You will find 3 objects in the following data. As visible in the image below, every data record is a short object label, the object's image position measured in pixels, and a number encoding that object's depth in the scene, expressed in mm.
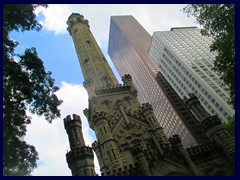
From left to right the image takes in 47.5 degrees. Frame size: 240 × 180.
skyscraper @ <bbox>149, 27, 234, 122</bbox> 83125
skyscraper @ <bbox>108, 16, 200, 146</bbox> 100325
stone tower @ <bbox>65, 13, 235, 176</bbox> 21344
